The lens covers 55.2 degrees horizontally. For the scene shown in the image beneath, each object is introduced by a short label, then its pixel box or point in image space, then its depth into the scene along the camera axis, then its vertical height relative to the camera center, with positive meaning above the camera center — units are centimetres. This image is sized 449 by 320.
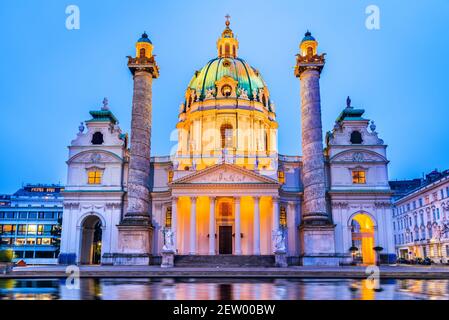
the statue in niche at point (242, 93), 5716 +1981
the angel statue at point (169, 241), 3794 +23
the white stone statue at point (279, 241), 3794 +23
